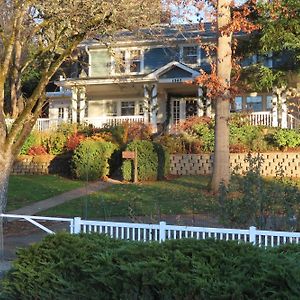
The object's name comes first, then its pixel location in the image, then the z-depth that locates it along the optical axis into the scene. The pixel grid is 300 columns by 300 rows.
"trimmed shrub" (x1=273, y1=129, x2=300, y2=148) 23.84
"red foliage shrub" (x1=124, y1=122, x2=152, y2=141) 26.08
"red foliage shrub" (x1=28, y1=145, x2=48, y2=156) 26.02
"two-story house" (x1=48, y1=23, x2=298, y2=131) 29.81
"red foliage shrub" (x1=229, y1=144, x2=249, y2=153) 24.00
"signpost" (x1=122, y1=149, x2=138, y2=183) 21.27
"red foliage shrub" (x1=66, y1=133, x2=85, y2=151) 24.83
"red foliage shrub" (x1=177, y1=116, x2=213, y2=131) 25.86
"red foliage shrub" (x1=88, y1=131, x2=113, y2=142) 24.10
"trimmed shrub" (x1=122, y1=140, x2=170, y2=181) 21.75
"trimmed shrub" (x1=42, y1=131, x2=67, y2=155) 25.66
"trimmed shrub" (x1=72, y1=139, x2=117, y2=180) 22.31
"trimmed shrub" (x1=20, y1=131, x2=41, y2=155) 26.53
